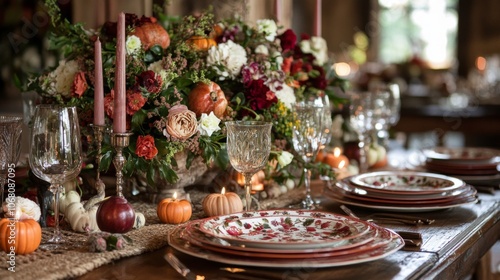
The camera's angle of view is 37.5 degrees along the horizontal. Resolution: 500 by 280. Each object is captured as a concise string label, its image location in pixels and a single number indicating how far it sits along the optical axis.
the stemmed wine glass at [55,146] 1.28
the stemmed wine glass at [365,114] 2.19
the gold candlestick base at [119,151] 1.36
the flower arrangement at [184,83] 1.54
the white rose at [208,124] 1.57
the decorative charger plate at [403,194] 1.65
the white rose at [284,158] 1.77
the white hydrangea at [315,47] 2.08
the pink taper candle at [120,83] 1.37
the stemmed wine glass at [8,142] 1.35
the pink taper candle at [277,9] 2.03
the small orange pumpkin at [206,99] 1.61
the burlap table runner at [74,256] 1.12
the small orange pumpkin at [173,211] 1.48
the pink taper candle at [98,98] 1.43
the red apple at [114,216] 1.31
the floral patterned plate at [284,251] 1.13
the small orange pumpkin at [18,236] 1.20
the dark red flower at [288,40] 1.95
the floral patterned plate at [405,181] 1.81
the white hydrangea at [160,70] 1.58
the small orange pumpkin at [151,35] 1.67
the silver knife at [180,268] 1.12
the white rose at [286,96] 1.80
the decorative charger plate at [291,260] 1.12
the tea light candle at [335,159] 2.09
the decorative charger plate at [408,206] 1.63
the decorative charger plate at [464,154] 2.17
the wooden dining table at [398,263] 1.13
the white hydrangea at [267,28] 1.89
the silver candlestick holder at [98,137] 1.45
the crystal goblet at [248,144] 1.43
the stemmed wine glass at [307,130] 1.68
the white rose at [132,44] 1.63
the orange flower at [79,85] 1.61
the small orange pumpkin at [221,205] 1.54
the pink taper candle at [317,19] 2.11
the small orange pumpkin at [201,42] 1.76
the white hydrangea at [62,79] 1.68
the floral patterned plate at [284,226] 1.30
